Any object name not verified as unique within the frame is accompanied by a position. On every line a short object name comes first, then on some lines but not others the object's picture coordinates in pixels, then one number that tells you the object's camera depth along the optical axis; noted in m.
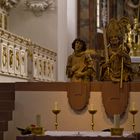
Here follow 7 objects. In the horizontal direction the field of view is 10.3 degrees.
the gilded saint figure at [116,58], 13.52
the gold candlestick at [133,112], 12.29
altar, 8.30
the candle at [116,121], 9.15
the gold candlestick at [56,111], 12.22
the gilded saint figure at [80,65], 14.43
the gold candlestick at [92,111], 12.43
